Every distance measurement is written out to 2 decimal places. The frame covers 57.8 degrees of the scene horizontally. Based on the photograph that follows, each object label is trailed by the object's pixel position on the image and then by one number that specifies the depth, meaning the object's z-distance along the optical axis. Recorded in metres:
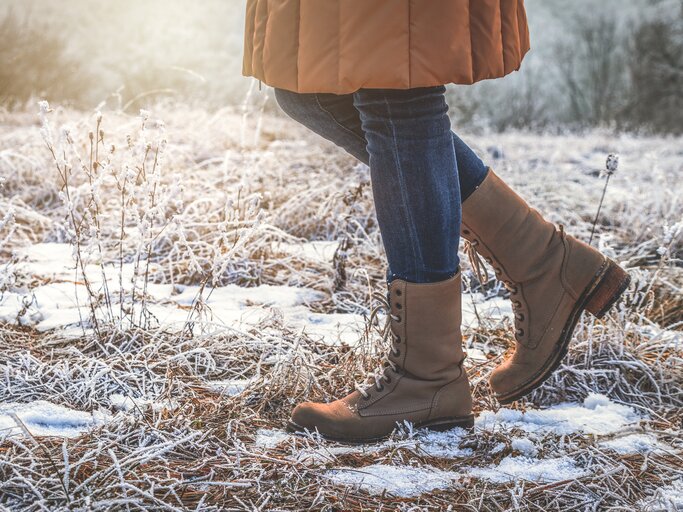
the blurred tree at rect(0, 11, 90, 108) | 11.40
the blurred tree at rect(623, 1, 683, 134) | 18.34
